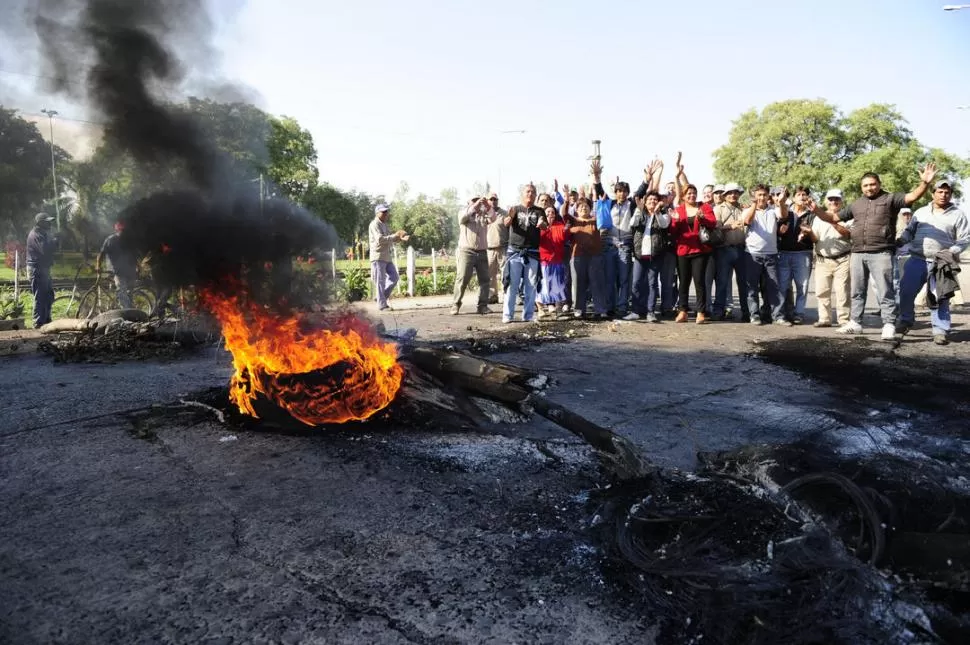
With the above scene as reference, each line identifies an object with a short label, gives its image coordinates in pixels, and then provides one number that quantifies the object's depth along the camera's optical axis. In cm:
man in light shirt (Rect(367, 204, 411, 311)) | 1305
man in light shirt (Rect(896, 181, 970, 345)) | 807
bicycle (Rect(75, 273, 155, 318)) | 1038
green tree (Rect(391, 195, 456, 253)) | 8306
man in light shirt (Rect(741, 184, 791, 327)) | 973
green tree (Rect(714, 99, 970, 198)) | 4391
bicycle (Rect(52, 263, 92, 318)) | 1127
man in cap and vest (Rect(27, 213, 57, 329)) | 1084
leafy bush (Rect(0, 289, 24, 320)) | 1153
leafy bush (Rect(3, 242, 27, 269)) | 1391
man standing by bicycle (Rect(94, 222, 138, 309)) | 782
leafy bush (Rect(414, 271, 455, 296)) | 1839
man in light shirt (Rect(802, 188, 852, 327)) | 951
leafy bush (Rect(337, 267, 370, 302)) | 1661
